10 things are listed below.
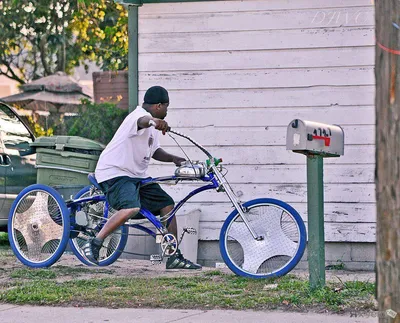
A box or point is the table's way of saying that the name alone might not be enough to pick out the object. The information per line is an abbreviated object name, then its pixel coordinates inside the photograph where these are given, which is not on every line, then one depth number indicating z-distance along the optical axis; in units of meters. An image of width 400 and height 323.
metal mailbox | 9.03
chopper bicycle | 10.94
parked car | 15.67
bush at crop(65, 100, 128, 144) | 19.57
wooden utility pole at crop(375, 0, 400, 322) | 5.41
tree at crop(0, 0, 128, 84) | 26.96
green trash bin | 14.58
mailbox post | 9.40
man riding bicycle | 11.18
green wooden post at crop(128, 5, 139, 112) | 13.82
